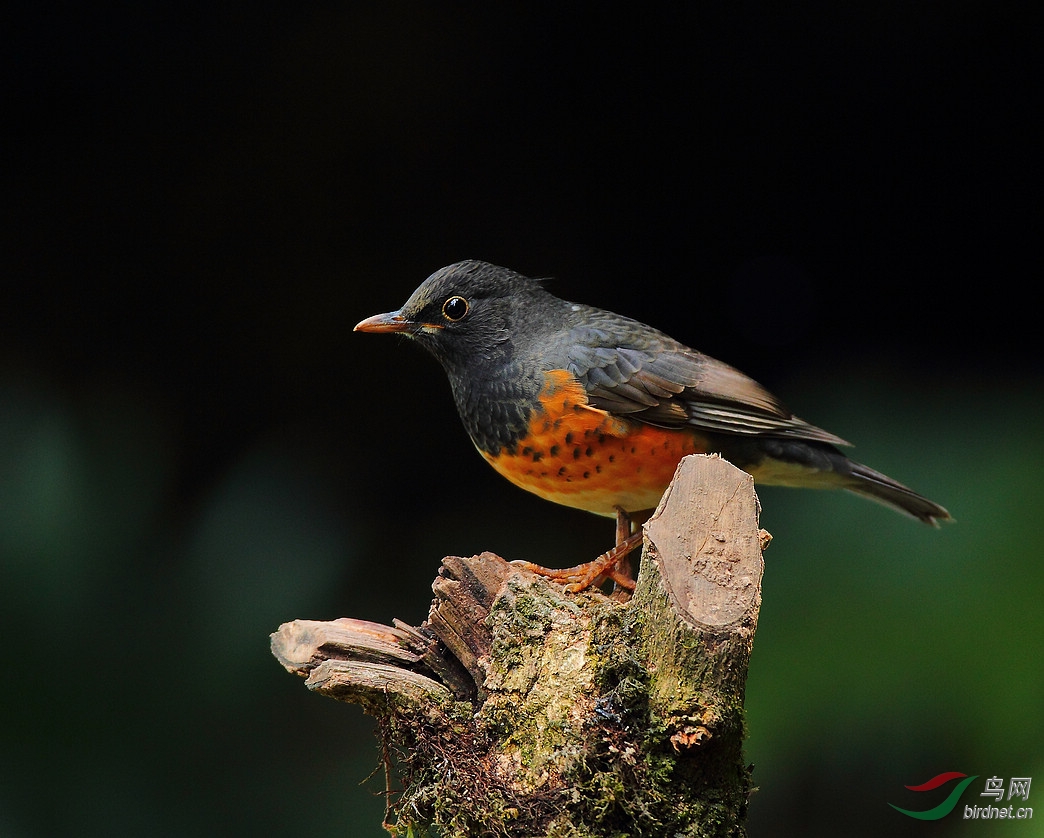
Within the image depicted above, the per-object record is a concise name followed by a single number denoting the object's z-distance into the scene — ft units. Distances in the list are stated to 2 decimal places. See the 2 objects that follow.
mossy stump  18.41
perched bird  18.80
